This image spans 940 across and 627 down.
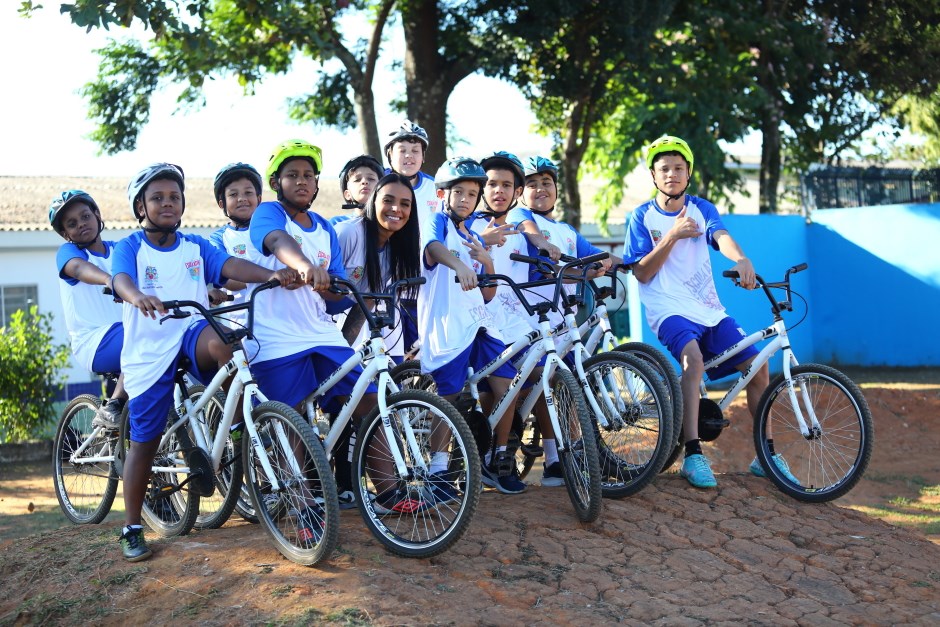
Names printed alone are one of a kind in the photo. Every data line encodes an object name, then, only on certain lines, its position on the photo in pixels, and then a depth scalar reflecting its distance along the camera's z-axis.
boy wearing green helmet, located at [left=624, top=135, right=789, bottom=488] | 6.05
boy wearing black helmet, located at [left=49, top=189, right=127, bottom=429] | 5.95
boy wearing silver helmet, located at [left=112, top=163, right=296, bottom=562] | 5.01
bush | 11.75
